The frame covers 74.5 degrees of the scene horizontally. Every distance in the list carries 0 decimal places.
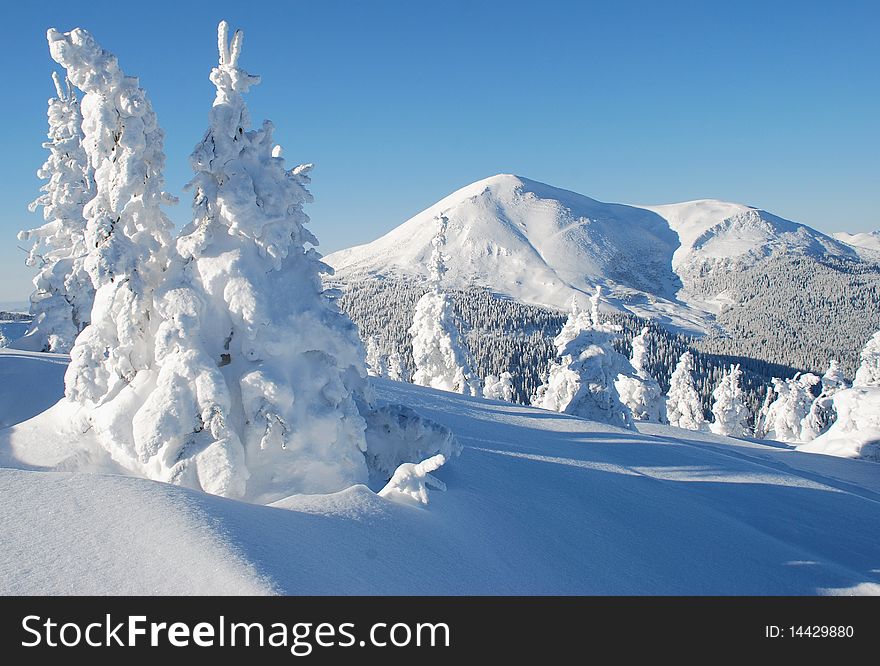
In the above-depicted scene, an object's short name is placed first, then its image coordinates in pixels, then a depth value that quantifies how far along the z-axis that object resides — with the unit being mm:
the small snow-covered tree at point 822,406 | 49000
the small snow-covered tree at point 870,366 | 40281
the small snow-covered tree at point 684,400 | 64250
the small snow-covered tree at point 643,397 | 41344
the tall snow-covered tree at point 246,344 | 9773
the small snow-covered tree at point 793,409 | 55688
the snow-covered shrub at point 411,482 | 9148
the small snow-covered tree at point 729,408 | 62188
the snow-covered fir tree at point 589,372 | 30453
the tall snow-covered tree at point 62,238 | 23484
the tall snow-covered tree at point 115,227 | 10500
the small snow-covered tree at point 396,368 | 53312
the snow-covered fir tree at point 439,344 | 39375
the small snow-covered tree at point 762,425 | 67806
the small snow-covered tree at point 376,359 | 50969
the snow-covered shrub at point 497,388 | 54006
